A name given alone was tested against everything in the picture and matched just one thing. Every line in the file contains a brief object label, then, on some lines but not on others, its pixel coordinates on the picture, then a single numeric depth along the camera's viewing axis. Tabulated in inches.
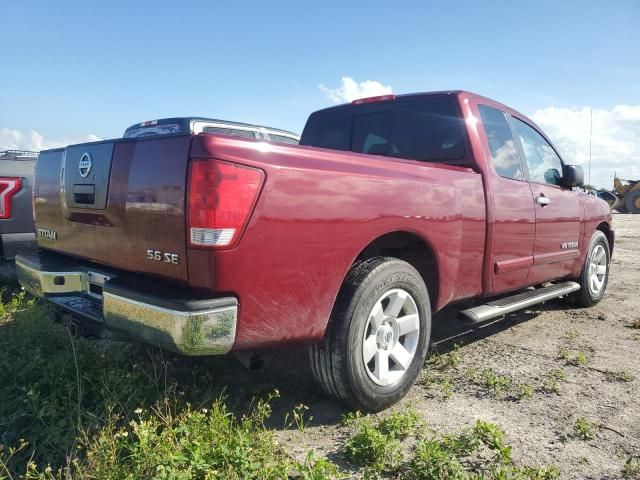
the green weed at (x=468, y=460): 83.6
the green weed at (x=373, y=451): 87.6
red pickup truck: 84.0
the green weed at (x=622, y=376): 132.8
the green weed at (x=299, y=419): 99.2
